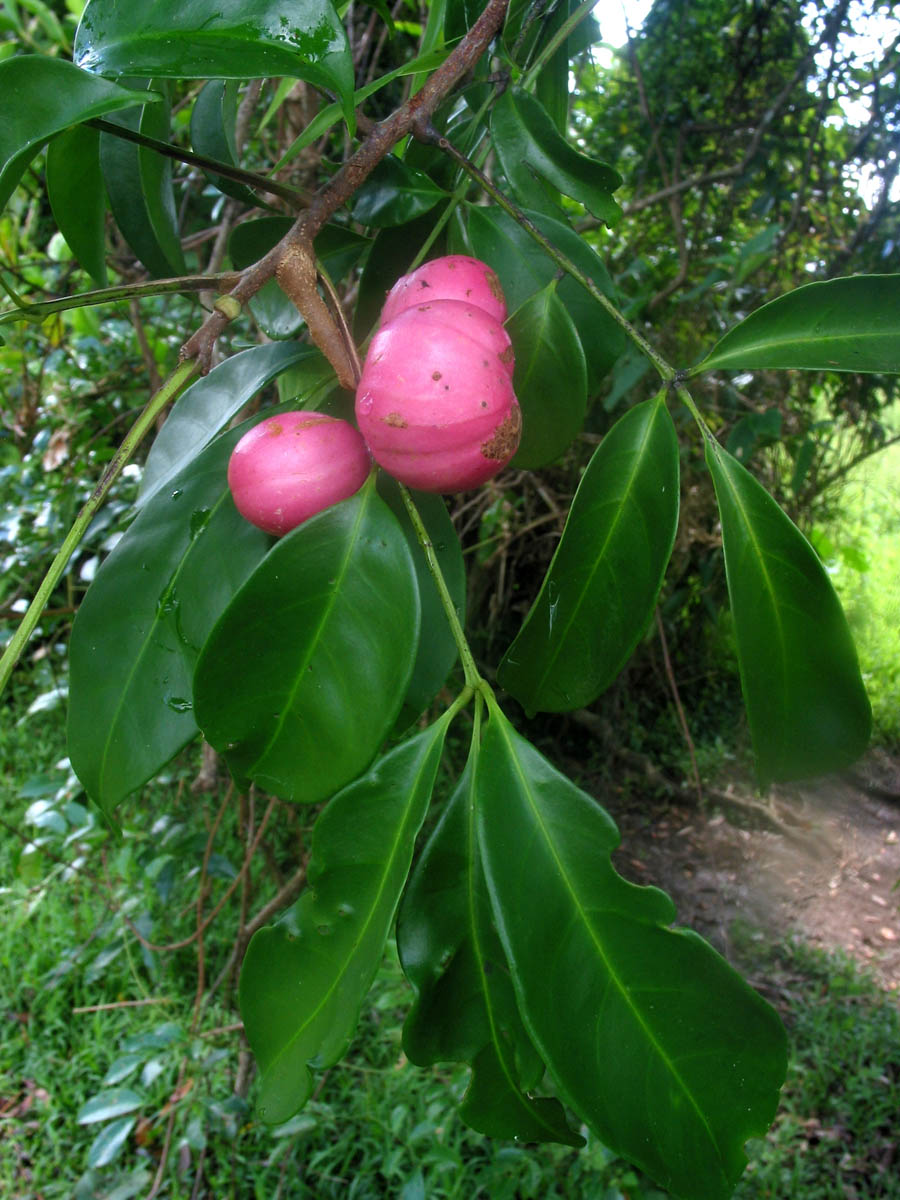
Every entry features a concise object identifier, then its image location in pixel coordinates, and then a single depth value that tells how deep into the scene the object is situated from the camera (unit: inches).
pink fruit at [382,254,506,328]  21.8
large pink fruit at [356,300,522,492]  18.9
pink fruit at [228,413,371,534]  20.4
